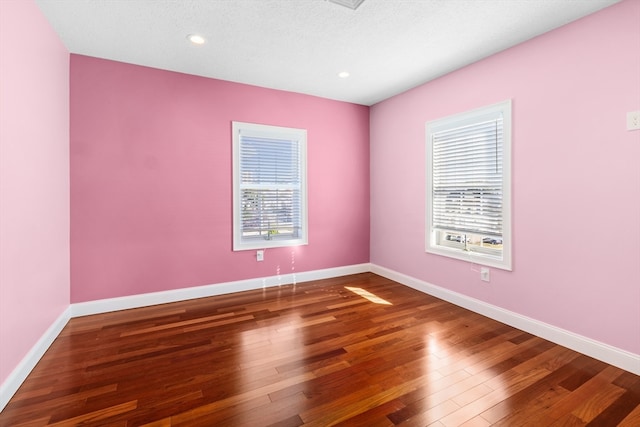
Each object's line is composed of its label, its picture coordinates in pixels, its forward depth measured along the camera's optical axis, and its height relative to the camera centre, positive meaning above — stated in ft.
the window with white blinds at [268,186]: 12.53 +1.08
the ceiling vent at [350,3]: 7.14 +5.10
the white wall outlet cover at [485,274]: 10.06 -2.24
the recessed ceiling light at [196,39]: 8.71 +5.19
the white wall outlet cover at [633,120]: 6.75 +2.08
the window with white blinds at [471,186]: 9.53 +0.87
